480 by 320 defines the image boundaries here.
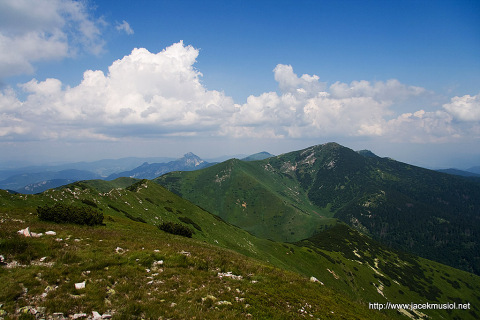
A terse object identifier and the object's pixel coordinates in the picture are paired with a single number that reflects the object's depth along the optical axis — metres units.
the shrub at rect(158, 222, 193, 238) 42.31
